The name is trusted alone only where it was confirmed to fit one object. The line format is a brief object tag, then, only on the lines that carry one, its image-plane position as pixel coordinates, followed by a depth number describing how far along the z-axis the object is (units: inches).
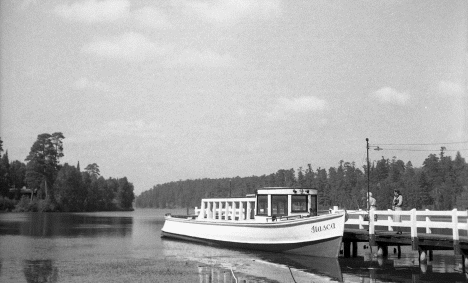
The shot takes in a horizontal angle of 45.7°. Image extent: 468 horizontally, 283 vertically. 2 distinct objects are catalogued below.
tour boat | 1030.4
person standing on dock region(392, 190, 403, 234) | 1000.9
